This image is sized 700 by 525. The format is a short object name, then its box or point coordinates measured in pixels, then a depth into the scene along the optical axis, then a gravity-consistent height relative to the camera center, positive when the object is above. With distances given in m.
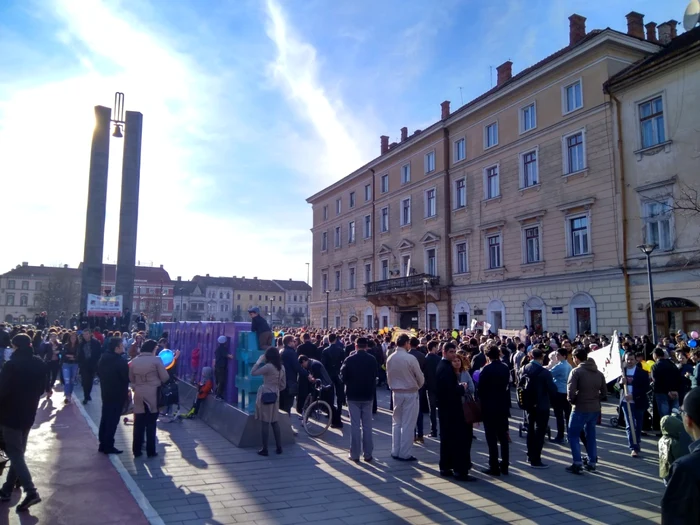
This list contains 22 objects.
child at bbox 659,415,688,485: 3.81 -0.86
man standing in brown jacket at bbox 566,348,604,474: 7.86 -1.11
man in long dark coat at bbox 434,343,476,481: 7.60 -1.43
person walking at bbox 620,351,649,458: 9.25 -1.21
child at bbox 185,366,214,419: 12.32 -1.57
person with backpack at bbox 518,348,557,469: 8.28 -1.20
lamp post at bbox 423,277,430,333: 34.17 +2.38
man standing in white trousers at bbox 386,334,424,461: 8.40 -1.08
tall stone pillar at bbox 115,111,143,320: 32.66 +6.92
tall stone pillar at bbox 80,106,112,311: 32.84 +7.13
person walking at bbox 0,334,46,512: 6.12 -0.98
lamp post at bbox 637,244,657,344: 18.22 +2.31
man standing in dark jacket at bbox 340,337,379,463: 8.64 -1.19
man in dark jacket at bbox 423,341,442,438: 10.19 -0.87
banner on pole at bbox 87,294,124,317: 28.78 +0.95
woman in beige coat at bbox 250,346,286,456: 8.91 -1.18
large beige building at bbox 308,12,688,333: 25.48 +6.99
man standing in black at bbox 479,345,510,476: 7.82 -1.19
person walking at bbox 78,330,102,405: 14.54 -1.07
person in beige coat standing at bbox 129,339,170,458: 8.76 -1.22
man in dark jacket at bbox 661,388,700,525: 2.30 -0.73
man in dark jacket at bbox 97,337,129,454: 8.84 -1.14
